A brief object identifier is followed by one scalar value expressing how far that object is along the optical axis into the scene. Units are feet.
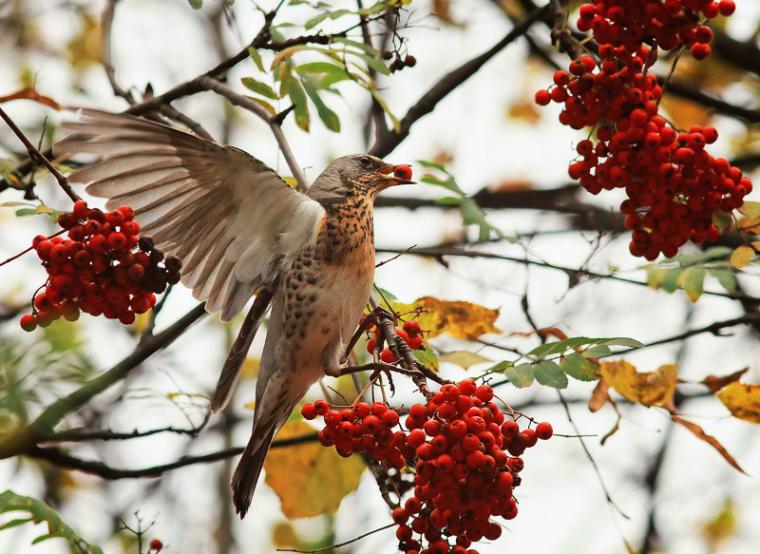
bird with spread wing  24.03
